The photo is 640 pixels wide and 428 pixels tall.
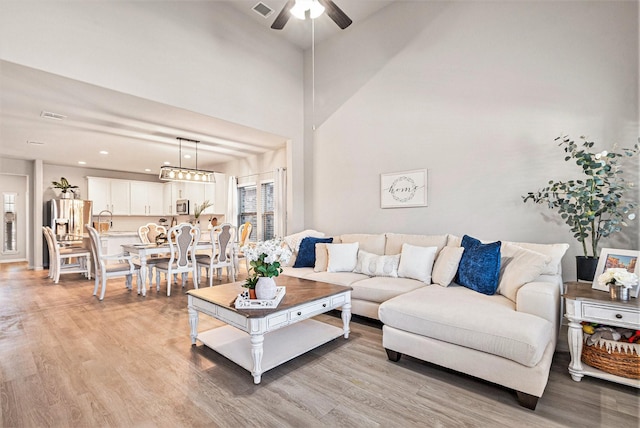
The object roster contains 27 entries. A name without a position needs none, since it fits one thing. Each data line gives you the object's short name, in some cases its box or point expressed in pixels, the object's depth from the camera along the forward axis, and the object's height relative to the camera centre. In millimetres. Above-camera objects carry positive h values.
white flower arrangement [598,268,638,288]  2031 -460
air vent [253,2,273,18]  4328 +3078
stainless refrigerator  7320 +42
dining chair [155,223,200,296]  4680 -558
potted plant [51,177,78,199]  7525 +801
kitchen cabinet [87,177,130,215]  8180 +671
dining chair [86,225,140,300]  4324 -767
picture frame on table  2291 -394
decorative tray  2229 -661
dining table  4539 -529
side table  1966 -717
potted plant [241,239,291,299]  2314 -400
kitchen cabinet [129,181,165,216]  8914 +604
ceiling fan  2762 +1969
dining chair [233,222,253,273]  6243 -374
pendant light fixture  5469 +816
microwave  8695 +327
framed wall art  4062 +361
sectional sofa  1858 -713
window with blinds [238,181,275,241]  6758 +144
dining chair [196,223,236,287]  5145 -637
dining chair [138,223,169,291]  6238 -319
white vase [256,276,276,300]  2307 -569
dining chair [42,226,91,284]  5461 -789
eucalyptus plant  2602 +98
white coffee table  2121 -833
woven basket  2002 -1016
